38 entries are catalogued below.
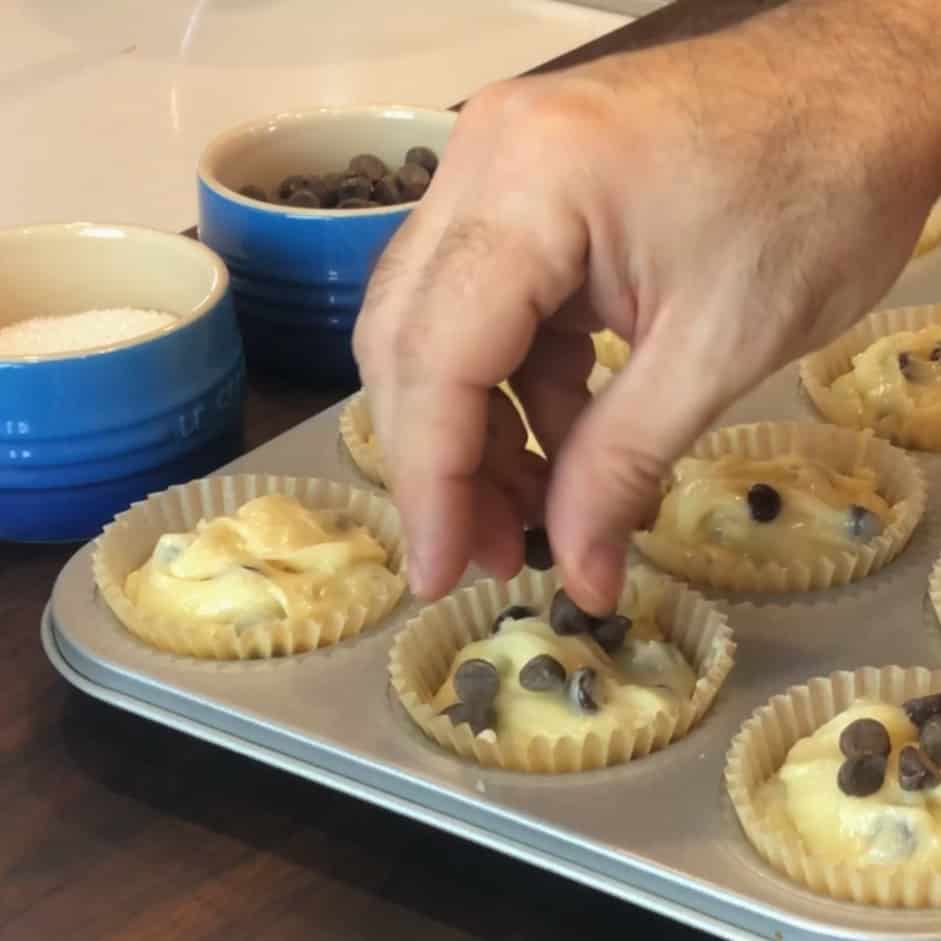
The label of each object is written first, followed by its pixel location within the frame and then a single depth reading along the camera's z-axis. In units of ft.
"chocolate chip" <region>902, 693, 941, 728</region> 1.63
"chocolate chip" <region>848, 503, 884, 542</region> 1.89
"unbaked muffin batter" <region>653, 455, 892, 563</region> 1.90
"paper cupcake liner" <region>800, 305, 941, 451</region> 2.05
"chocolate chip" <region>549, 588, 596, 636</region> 1.76
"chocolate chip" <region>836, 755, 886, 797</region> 1.61
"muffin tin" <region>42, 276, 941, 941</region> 1.53
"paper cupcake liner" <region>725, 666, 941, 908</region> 1.52
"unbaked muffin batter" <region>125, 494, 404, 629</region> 1.81
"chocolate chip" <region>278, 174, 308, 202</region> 2.21
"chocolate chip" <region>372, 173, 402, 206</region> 2.16
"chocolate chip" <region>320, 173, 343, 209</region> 2.18
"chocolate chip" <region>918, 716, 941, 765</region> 1.62
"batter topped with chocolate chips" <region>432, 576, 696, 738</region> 1.70
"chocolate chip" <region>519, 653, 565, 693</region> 1.71
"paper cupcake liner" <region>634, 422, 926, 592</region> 1.83
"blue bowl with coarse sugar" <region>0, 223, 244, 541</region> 1.87
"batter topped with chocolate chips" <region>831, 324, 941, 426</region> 2.05
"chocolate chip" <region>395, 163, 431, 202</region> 2.17
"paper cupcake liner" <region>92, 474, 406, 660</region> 1.77
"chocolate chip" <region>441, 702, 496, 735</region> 1.68
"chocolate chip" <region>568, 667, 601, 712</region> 1.70
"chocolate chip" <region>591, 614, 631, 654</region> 1.78
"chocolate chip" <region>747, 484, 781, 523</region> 1.91
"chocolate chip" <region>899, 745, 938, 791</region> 1.61
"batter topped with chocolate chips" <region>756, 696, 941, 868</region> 1.60
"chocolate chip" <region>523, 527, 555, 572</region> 1.69
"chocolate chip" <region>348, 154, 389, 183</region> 2.23
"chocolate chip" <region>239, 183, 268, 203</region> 2.19
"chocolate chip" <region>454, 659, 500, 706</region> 1.71
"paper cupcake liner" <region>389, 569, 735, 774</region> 1.64
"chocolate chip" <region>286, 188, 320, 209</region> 2.15
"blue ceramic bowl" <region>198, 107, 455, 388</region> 2.09
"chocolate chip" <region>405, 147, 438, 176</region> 2.24
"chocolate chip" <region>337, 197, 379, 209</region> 2.14
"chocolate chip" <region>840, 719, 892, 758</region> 1.62
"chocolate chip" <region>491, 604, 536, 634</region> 1.80
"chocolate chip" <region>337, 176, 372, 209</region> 2.17
